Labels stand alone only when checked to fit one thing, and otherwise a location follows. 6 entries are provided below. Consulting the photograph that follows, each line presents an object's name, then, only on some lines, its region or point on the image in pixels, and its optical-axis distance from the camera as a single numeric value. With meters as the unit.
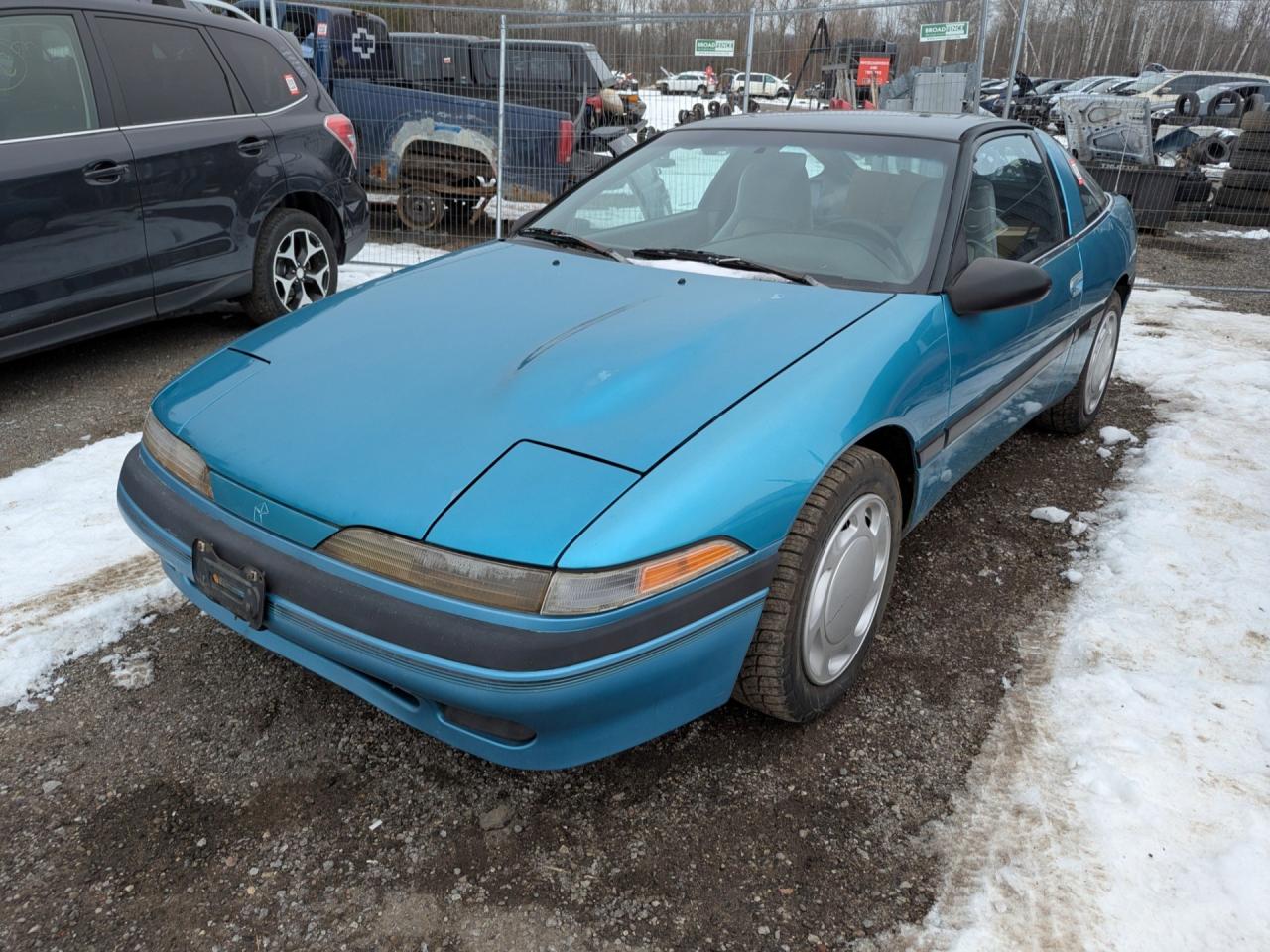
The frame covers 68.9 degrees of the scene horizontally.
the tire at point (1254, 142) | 10.45
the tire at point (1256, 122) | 10.48
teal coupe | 1.75
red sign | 10.85
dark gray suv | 4.02
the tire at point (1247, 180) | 10.60
